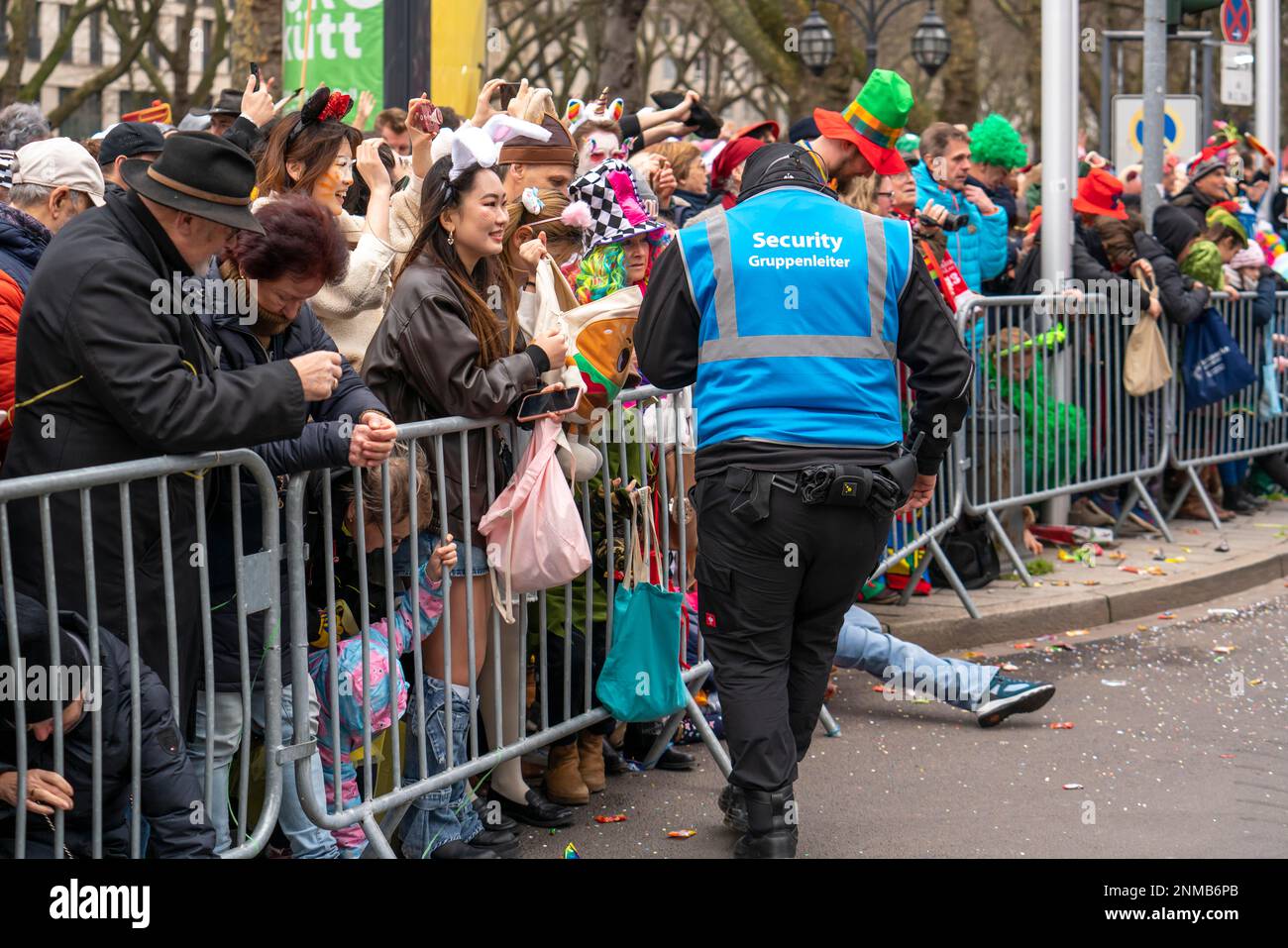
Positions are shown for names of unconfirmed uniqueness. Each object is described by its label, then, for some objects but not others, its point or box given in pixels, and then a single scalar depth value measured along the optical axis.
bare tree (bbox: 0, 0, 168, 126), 23.05
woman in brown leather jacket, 5.20
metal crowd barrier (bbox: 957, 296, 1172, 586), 8.64
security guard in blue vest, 5.03
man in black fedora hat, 4.02
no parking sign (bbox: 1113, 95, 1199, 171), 16.22
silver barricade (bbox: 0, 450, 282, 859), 3.77
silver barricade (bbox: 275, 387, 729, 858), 4.68
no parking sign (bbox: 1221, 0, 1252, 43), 15.49
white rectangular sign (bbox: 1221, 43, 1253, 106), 17.36
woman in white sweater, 5.73
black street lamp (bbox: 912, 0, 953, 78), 20.59
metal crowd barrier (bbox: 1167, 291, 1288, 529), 10.45
